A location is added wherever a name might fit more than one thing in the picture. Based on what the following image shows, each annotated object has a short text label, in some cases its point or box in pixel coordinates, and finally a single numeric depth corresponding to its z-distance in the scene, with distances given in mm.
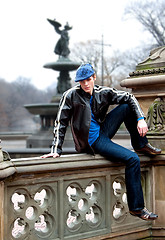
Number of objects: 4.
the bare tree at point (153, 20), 35822
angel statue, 19906
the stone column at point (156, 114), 4371
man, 3682
